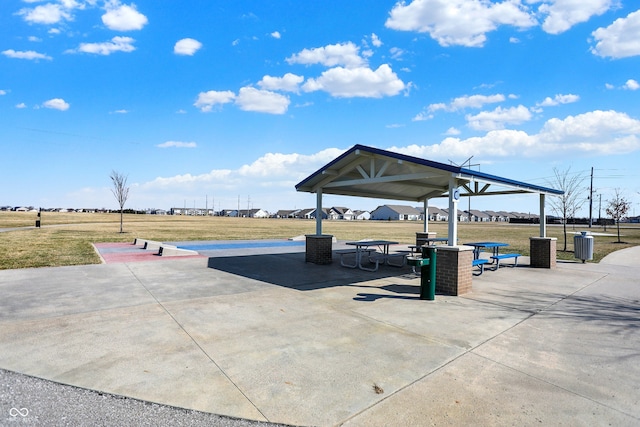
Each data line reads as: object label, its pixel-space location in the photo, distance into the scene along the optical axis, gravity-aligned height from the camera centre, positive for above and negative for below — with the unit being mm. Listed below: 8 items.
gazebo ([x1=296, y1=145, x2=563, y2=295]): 7941 +1008
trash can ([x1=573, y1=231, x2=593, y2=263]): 12547 -1072
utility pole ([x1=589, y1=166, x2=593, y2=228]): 52788 +1946
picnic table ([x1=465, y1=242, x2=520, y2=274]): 10766 -989
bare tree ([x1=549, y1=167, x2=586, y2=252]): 20891 +777
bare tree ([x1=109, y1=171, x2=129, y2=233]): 31089 +2027
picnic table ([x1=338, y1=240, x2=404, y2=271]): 10898 -1596
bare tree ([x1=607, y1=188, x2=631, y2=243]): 28922 +850
